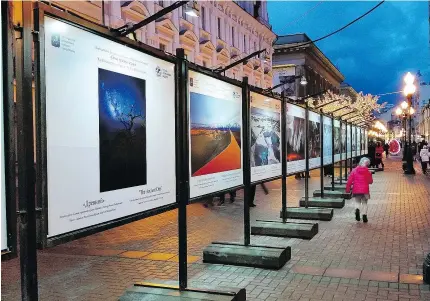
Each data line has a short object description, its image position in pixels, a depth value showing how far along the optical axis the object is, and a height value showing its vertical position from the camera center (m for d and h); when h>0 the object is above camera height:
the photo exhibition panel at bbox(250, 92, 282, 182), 7.98 +0.19
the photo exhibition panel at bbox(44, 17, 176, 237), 3.40 +0.17
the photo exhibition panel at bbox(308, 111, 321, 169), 12.31 +0.18
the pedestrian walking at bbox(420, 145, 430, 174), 27.34 -0.63
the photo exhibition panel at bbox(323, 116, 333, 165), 14.38 +0.20
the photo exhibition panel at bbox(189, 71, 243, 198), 5.68 +0.18
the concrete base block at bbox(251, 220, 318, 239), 9.32 -1.57
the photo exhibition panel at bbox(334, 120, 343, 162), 16.58 +0.22
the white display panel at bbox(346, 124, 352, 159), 19.62 +0.29
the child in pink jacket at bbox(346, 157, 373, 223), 11.48 -0.89
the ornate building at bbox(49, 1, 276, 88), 19.78 +6.41
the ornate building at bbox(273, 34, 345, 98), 57.69 +10.66
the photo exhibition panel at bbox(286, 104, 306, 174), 10.21 +0.21
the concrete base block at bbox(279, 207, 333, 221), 11.39 -1.55
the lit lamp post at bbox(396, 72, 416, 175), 22.81 +2.40
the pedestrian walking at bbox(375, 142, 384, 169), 32.50 -0.44
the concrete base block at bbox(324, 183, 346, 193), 17.30 -1.45
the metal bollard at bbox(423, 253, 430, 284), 6.24 -1.61
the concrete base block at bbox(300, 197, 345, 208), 13.46 -1.54
